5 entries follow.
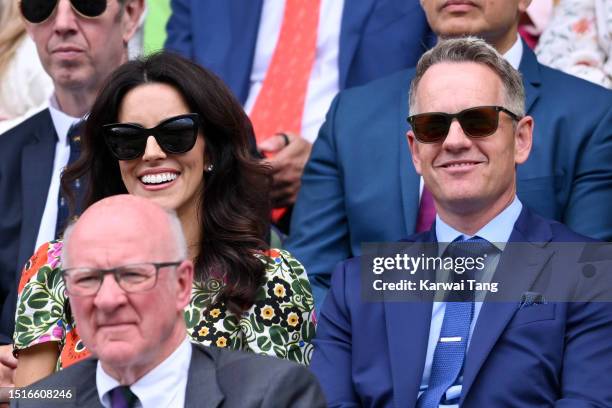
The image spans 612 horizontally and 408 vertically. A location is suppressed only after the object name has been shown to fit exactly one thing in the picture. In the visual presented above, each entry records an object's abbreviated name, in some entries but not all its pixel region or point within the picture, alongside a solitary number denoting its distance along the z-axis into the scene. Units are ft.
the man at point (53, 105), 34.50
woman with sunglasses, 27.32
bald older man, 21.09
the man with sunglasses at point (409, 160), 30.14
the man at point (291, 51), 37.14
